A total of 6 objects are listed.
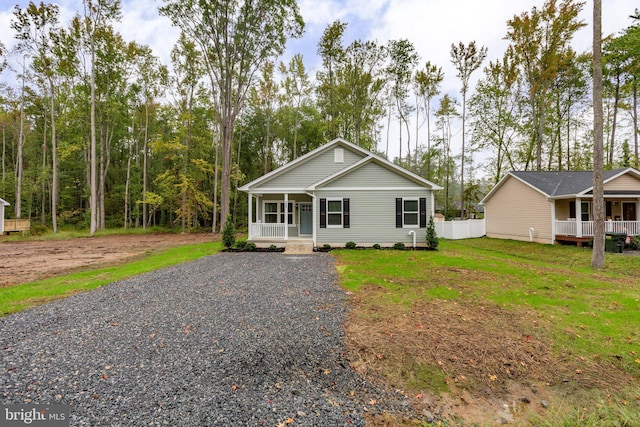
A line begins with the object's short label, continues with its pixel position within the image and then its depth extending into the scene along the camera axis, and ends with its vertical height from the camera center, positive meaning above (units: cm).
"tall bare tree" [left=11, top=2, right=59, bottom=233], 1872 +1310
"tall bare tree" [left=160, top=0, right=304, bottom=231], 1706 +1191
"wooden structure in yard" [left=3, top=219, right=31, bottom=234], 2134 -64
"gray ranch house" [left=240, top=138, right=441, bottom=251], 1342 +55
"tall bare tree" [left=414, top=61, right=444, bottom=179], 2494 +1253
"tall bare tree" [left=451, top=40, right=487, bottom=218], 2253 +1328
